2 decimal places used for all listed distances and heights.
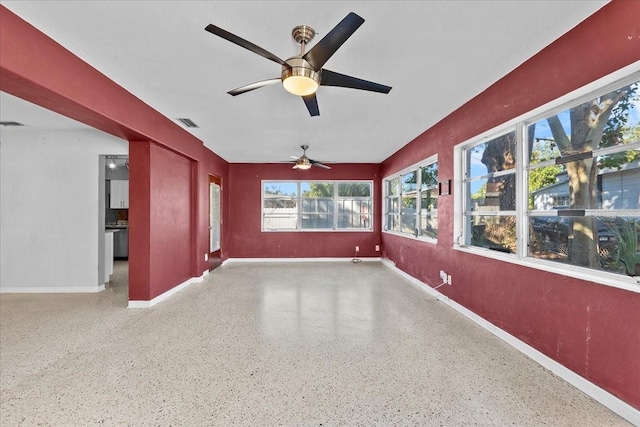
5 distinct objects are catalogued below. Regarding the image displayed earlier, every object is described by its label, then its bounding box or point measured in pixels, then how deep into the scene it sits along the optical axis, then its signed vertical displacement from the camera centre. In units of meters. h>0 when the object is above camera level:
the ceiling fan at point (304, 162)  5.57 +1.04
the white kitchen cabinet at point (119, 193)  7.59 +0.56
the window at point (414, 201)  4.65 +0.24
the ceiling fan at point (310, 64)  1.66 +1.07
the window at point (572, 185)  1.83 +0.24
